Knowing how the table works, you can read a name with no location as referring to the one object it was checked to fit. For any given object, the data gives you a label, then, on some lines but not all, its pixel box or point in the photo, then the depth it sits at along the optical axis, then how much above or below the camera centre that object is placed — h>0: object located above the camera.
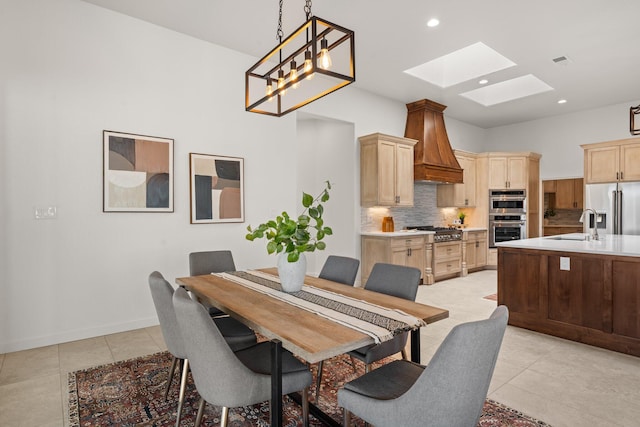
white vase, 2.22 -0.39
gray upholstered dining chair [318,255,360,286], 2.72 -0.46
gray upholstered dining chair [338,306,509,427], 1.17 -0.60
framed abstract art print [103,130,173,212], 3.51 +0.39
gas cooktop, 6.21 -0.38
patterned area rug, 2.06 -1.21
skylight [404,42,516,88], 4.91 +2.12
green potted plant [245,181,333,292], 2.15 -0.20
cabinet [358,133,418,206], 5.61 +0.67
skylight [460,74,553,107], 5.86 +2.11
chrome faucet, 4.02 -0.27
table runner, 1.54 -0.50
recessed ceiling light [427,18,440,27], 3.65 +1.96
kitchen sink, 4.22 -0.32
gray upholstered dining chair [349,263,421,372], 2.08 -0.50
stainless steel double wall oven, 7.11 -0.07
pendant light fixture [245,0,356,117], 1.91 +1.01
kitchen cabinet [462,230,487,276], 6.78 -0.76
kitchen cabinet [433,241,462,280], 6.12 -0.85
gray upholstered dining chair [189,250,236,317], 3.20 -0.47
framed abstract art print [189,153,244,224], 4.05 +0.27
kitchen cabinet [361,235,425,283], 5.45 -0.62
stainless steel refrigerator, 5.63 +0.09
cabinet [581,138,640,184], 5.82 +0.85
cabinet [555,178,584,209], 7.89 +0.41
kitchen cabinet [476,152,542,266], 7.17 +0.67
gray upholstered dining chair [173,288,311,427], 1.45 -0.67
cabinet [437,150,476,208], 7.20 +0.46
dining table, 1.39 -0.51
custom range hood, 6.25 +1.21
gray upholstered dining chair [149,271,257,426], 1.89 -0.60
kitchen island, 3.05 -0.73
